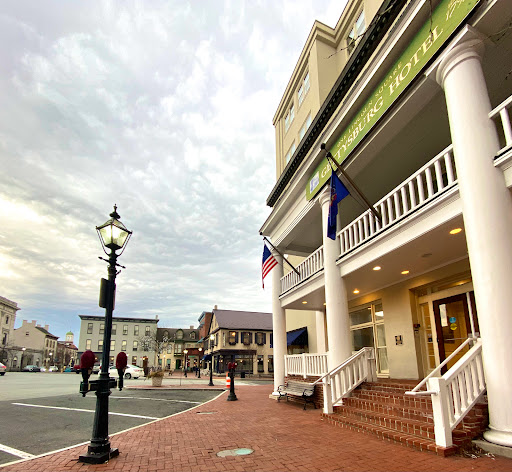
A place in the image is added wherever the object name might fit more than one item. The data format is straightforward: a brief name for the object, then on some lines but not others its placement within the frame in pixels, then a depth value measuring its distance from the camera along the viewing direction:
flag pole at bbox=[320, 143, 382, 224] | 8.90
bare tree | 68.38
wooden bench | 11.15
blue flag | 9.70
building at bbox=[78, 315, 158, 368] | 77.06
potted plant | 22.34
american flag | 16.08
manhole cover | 5.93
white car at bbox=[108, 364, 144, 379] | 33.78
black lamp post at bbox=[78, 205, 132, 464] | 5.70
